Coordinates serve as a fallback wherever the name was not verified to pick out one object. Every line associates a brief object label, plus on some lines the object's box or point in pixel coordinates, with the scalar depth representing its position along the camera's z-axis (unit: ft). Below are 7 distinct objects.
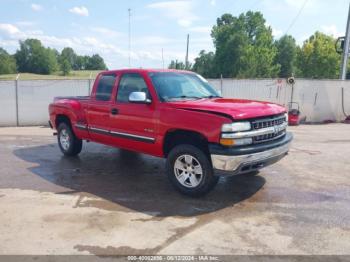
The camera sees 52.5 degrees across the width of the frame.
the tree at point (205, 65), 228.22
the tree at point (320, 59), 176.04
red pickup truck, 15.90
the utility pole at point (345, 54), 59.77
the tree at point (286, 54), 239.91
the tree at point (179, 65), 188.14
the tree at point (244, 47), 199.62
